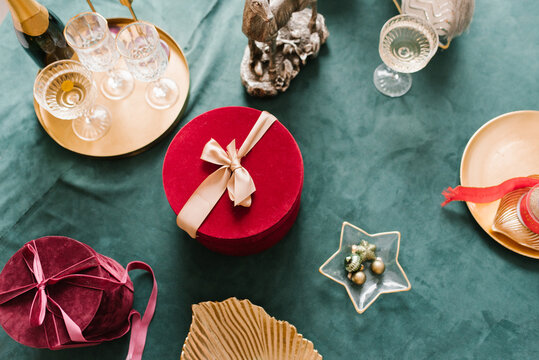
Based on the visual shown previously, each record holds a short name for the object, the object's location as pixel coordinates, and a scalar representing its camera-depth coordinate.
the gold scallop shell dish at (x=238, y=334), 0.93
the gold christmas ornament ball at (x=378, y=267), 1.05
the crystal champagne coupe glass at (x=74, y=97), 1.03
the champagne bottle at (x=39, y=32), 1.02
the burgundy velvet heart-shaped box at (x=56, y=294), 0.88
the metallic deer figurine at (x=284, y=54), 1.16
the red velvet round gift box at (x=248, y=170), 0.96
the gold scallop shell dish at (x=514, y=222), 1.05
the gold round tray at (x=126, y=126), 1.13
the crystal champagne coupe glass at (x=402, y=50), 1.11
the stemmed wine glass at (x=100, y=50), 1.01
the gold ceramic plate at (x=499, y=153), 1.12
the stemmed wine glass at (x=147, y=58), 1.00
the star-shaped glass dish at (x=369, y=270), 1.06
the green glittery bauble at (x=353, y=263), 1.05
